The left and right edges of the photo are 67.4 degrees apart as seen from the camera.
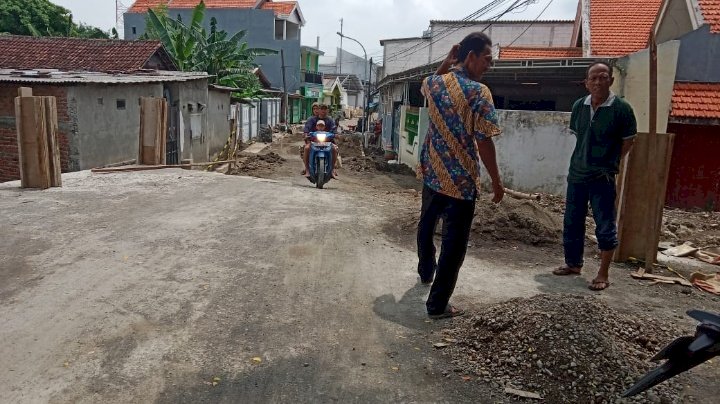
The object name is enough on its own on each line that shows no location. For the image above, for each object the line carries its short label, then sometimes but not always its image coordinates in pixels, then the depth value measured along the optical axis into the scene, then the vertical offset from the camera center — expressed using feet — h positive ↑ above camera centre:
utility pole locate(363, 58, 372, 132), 109.91 -0.43
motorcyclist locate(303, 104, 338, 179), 34.30 -1.12
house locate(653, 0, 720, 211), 38.50 +0.48
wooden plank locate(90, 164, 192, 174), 31.45 -3.95
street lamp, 109.91 +0.18
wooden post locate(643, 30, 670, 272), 16.53 -2.41
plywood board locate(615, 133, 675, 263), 16.52 -2.30
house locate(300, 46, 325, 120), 153.79 +8.54
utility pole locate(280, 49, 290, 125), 127.37 +3.10
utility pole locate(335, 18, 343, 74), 263.16 +23.14
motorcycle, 34.01 -2.97
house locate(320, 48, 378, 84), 277.85 +24.18
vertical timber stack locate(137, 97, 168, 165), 36.63 -1.78
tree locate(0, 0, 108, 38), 99.71 +15.19
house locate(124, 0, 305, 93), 127.24 +20.61
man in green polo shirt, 14.85 -0.85
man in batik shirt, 11.83 -0.77
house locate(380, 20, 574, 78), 112.78 +16.76
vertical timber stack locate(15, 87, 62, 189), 24.48 -1.66
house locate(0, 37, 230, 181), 38.37 +0.55
